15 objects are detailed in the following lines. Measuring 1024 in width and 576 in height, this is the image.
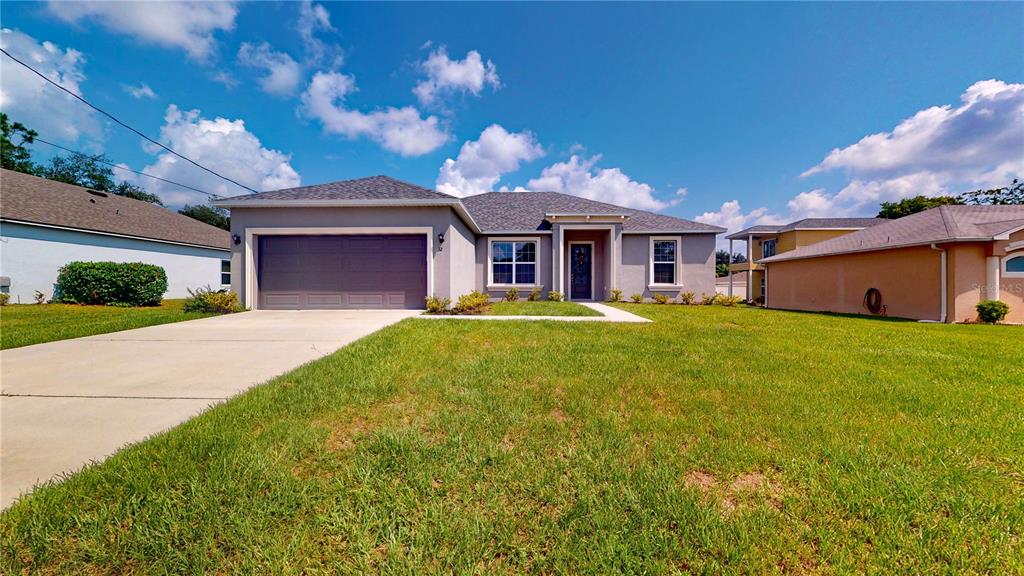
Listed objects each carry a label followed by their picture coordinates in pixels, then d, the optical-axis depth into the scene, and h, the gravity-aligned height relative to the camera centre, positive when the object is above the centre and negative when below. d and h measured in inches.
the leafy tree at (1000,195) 1253.1 +346.6
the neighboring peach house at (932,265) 367.6 +26.3
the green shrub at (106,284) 440.1 +1.3
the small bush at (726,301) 534.0 -24.1
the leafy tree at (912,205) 1197.7 +297.7
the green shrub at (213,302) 343.3 -18.1
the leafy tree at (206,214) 1610.5 +347.9
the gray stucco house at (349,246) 371.2 +45.1
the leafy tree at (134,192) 1328.7 +387.7
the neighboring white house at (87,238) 443.2 +75.3
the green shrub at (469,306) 346.9 -21.2
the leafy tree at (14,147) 932.6 +394.5
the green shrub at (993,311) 352.5 -26.1
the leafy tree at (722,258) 2527.1 +217.3
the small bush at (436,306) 353.4 -21.7
